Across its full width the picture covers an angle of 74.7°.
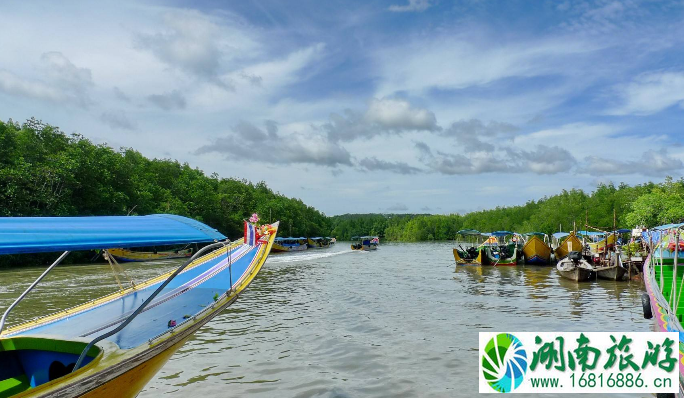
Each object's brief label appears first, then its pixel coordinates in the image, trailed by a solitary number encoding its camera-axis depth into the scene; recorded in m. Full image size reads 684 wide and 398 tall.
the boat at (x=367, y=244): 63.53
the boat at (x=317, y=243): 69.91
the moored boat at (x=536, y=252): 33.78
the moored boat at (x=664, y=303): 5.80
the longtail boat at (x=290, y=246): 52.55
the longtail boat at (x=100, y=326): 4.36
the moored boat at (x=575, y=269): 21.81
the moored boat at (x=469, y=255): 33.38
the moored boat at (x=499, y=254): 33.16
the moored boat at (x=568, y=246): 32.80
